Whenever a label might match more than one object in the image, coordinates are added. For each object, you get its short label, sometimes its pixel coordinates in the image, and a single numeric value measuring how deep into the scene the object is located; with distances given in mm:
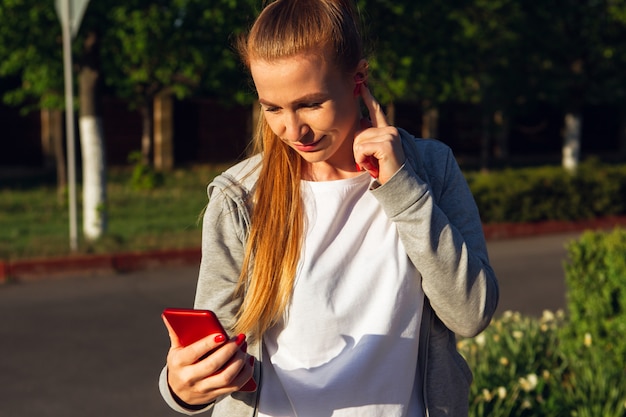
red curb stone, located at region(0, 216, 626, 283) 9133
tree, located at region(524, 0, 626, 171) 16969
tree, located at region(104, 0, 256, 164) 11172
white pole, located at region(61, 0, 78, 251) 9641
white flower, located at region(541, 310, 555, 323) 5375
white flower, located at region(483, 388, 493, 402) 3855
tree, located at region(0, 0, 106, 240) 10887
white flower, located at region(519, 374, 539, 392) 3967
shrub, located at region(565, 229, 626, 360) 4590
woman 1662
